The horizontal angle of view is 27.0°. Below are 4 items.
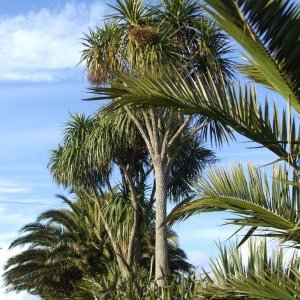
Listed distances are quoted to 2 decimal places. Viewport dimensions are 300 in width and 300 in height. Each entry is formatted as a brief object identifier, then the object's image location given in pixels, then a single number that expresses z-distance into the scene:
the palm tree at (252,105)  3.37
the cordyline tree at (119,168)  16.62
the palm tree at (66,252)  20.50
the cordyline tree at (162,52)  11.44
